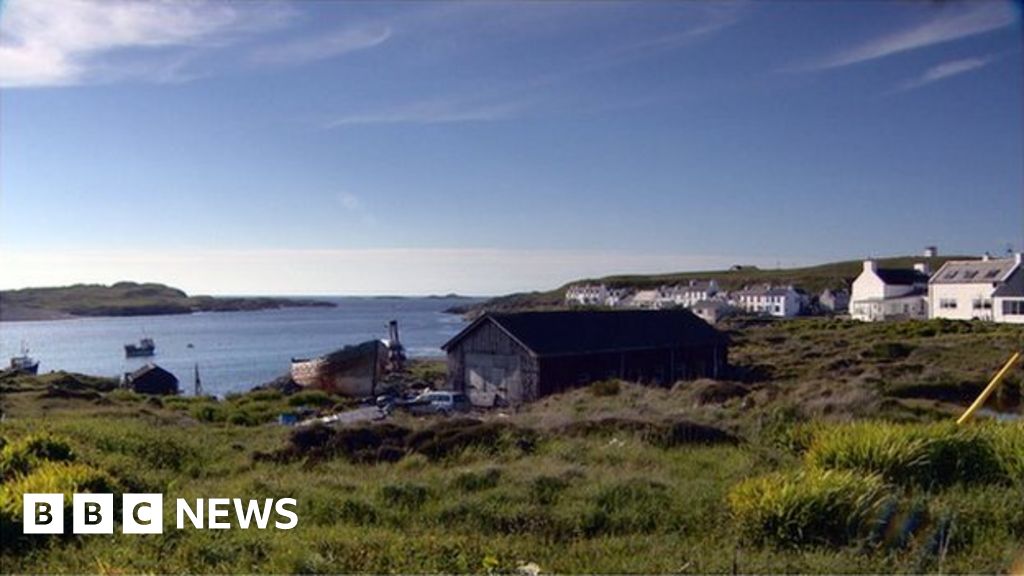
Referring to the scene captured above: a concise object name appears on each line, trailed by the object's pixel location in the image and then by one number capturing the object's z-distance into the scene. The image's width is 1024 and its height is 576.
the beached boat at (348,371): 50.19
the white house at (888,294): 80.77
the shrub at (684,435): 13.24
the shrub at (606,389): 28.53
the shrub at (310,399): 38.47
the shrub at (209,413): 29.58
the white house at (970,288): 66.31
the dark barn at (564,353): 35.94
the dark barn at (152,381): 49.34
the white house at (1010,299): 64.12
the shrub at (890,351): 45.54
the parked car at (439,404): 32.94
